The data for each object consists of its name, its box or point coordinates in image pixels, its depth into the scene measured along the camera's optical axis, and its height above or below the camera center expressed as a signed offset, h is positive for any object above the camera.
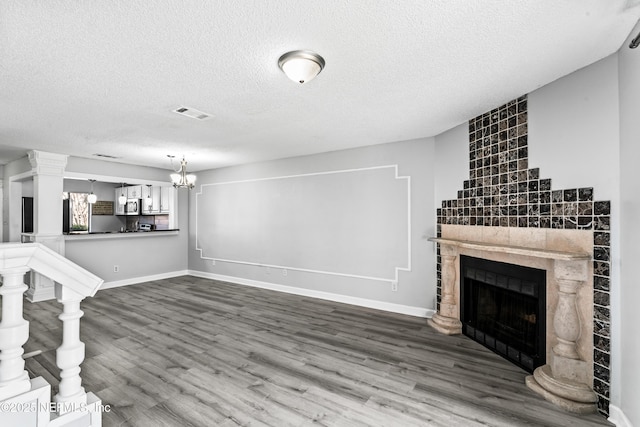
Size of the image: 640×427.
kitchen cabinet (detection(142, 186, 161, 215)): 7.63 +0.38
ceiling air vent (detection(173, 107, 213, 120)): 2.97 +1.07
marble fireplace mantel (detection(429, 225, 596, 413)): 2.12 -0.77
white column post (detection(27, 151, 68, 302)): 4.77 +0.13
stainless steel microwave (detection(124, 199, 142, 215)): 8.27 +0.23
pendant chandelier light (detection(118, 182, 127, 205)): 8.62 +0.46
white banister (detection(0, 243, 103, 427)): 1.38 -0.70
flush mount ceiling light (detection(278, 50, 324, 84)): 1.95 +1.02
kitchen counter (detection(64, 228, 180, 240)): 5.26 -0.40
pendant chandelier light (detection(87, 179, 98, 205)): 7.76 +0.44
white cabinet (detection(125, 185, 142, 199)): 8.18 +0.65
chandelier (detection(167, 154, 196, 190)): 4.80 +0.58
